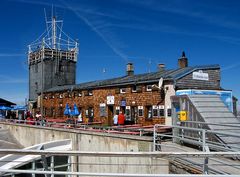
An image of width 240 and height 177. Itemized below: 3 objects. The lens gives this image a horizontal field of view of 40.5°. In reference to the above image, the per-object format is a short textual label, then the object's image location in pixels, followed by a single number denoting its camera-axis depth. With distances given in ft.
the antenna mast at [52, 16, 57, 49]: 165.23
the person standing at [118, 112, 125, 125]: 75.92
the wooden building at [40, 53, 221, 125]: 77.56
